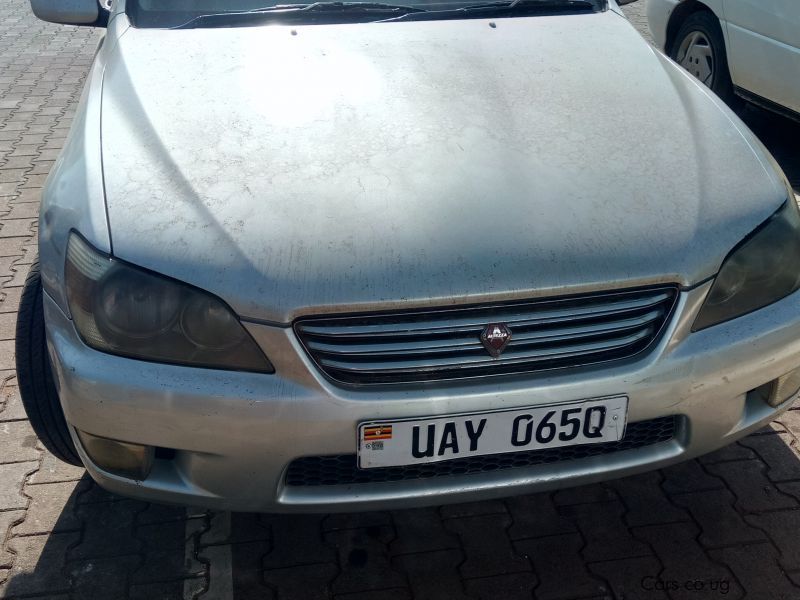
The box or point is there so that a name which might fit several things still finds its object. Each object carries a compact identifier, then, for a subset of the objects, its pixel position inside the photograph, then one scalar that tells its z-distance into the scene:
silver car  2.00
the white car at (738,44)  4.87
